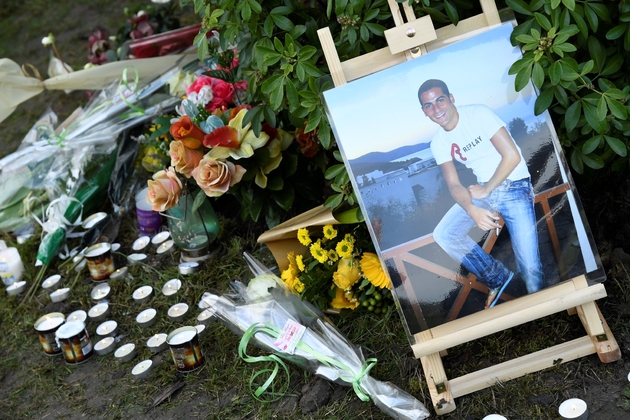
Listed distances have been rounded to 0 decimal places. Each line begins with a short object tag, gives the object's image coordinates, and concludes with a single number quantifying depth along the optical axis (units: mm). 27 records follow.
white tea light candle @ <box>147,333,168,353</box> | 2359
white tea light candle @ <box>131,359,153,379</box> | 2264
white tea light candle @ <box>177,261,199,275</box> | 2701
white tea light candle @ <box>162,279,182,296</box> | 2625
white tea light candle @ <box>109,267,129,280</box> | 2822
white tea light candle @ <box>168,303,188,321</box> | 2480
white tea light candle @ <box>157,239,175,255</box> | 2857
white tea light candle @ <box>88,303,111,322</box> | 2637
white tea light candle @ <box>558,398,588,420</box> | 1713
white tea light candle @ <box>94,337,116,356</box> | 2451
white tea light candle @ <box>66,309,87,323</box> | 2625
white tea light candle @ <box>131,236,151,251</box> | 2955
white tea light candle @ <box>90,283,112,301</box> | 2738
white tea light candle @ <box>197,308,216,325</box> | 2424
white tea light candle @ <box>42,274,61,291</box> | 2879
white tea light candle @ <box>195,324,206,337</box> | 2365
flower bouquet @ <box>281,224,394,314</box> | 2176
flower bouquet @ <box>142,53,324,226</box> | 2324
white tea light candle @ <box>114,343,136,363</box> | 2385
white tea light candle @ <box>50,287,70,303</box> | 2785
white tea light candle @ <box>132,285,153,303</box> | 2646
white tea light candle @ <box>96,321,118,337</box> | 2527
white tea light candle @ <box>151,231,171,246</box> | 2934
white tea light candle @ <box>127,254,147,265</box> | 2877
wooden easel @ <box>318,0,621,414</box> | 1756
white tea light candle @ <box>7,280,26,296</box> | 2941
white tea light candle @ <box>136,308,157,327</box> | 2518
